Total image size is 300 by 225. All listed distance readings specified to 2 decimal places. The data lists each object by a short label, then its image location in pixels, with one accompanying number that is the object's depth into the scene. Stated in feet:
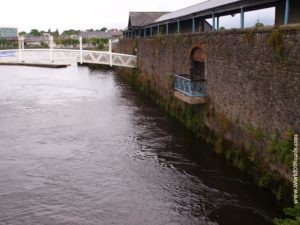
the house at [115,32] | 337.43
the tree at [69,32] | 616.31
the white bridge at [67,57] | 106.52
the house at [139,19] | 130.25
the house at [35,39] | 447.10
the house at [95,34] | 418.64
